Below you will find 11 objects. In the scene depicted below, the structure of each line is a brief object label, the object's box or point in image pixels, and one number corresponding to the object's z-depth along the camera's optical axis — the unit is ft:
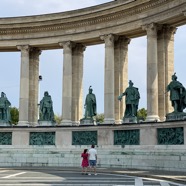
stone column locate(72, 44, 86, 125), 189.26
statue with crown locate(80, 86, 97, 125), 177.68
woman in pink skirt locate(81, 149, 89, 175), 125.90
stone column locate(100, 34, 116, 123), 168.96
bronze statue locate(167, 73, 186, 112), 147.13
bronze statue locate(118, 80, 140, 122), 163.73
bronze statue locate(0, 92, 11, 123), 189.44
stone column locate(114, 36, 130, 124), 179.08
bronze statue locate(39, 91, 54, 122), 185.57
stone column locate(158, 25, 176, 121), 161.07
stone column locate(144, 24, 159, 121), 154.61
